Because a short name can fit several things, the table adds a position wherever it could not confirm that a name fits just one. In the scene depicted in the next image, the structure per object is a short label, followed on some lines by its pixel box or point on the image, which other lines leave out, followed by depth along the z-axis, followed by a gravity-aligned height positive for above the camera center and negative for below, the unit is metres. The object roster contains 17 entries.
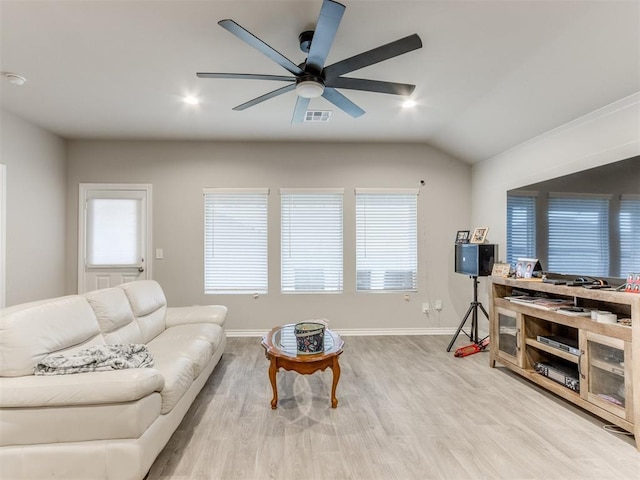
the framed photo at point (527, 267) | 3.21 -0.24
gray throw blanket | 1.72 -0.67
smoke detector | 2.84 +1.50
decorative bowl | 2.42 -0.75
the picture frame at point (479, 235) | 4.04 +0.11
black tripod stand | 3.97 -0.98
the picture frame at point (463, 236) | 4.46 +0.11
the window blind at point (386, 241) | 4.73 +0.04
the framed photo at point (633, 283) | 2.16 -0.28
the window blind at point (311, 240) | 4.68 +0.05
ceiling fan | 1.72 +1.17
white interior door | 4.54 +0.15
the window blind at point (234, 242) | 4.65 +0.02
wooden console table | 2.10 -0.85
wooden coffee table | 2.36 -0.86
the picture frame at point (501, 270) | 3.46 -0.29
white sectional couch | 1.58 -0.87
